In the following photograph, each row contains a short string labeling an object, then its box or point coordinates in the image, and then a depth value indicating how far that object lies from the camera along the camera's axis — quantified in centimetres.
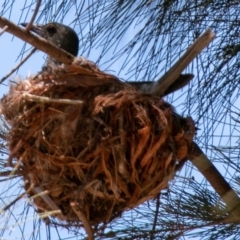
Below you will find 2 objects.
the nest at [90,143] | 475
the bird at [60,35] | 501
